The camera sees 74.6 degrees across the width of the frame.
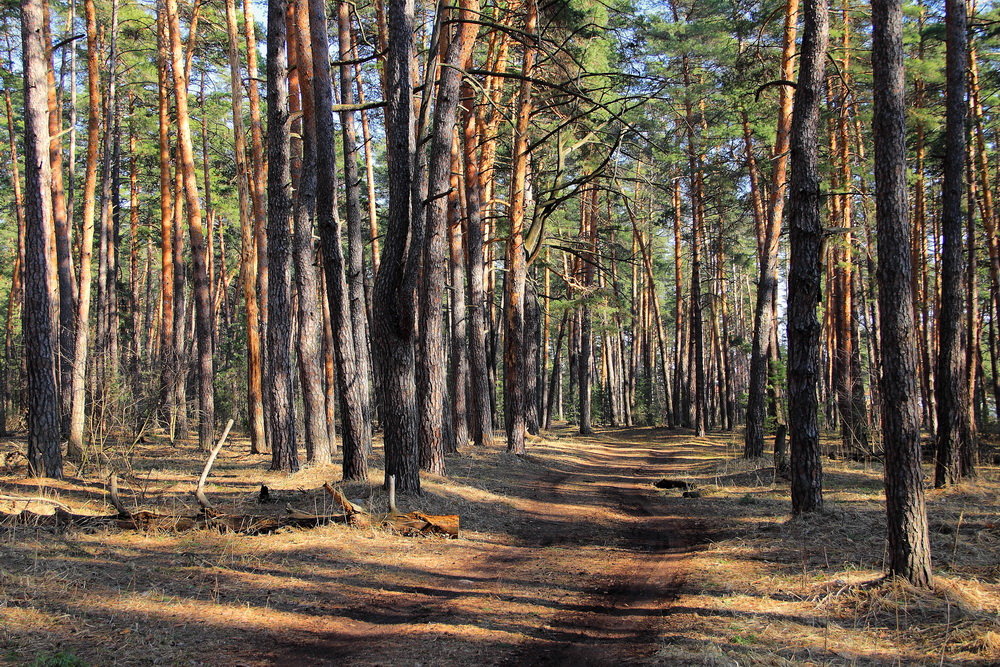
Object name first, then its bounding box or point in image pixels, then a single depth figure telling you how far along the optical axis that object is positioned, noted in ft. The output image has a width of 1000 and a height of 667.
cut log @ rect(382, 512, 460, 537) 26.99
